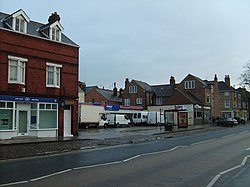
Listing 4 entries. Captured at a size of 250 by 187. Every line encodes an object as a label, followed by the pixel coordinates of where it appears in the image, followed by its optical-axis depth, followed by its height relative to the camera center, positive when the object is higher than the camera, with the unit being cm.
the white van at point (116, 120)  4642 -100
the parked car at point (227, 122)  5188 -151
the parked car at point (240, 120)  6612 -149
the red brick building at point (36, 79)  2339 +289
